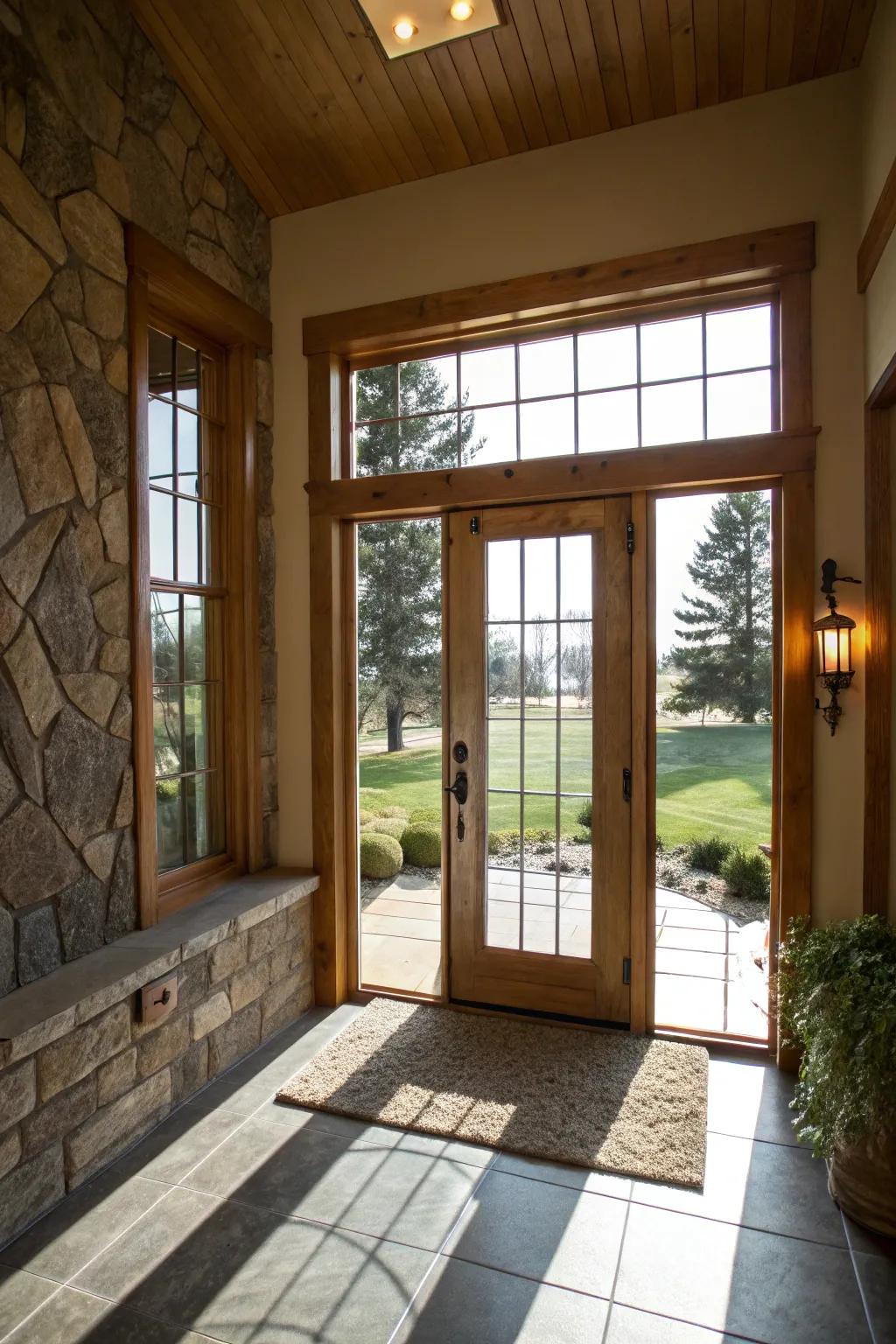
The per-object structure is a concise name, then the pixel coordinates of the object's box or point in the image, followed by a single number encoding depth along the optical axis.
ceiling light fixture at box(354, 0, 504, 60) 2.75
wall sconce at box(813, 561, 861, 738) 2.83
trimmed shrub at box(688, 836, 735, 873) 3.47
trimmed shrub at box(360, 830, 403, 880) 4.65
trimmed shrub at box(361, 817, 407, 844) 4.79
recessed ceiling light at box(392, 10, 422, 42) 2.81
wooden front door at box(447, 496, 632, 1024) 3.38
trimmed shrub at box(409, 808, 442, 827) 4.83
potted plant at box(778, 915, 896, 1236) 2.13
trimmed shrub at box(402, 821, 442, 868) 4.73
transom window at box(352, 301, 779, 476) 3.20
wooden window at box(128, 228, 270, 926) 2.99
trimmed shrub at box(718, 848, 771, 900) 3.47
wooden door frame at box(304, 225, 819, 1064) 3.00
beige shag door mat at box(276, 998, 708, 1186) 2.61
